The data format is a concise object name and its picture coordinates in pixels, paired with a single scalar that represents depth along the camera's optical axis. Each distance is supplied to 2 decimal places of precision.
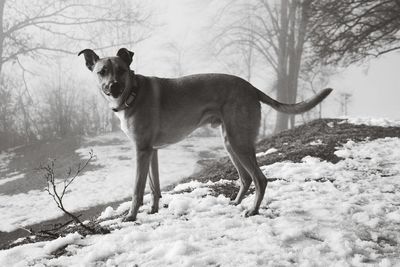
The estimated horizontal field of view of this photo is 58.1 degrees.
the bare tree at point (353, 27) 11.73
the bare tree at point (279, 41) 22.78
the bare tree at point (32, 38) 19.62
